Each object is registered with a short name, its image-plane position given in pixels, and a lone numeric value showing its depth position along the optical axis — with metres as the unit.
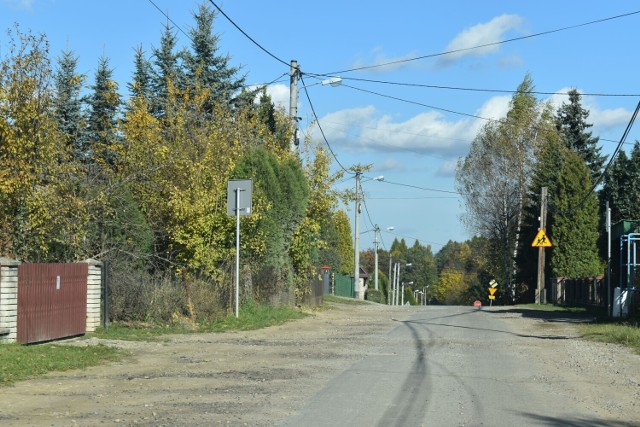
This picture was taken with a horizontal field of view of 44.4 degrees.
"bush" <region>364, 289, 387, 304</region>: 72.62
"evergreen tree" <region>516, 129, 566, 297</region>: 47.84
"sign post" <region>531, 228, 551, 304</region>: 42.91
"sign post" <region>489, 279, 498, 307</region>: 57.12
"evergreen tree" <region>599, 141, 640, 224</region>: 50.69
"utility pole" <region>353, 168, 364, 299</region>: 51.61
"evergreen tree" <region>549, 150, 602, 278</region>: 45.28
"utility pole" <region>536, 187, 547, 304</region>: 42.75
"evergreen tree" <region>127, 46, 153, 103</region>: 42.97
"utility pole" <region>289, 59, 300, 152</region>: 26.91
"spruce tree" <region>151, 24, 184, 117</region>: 42.50
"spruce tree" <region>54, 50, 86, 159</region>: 37.53
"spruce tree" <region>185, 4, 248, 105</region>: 44.28
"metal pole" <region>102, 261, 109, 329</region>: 17.45
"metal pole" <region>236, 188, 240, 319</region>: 20.14
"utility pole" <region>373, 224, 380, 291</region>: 76.89
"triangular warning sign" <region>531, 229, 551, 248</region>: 39.84
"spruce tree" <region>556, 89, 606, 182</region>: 56.56
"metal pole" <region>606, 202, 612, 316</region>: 27.17
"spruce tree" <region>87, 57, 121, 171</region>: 38.38
